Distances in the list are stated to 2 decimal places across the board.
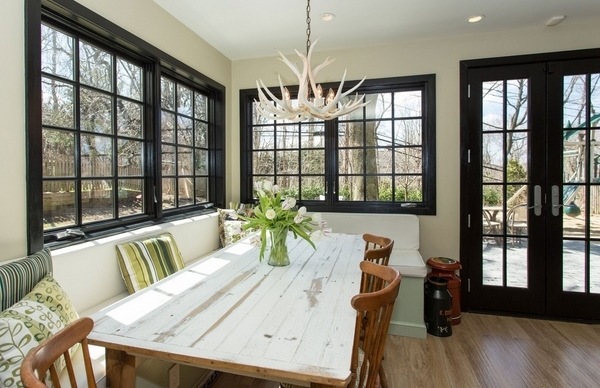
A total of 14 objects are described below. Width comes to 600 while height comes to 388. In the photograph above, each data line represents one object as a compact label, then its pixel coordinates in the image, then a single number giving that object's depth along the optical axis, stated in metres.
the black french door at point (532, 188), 3.02
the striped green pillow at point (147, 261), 2.17
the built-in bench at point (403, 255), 2.75
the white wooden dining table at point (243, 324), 0.99
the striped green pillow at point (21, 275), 1.34
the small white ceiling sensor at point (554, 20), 2.84
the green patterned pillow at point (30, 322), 1.10
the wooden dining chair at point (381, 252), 1.85
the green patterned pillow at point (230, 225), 3.34
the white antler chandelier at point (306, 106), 1.97
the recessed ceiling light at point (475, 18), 2.85
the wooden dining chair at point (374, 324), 1.12
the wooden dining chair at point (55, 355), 0.74
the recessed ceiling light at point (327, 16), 2.79
